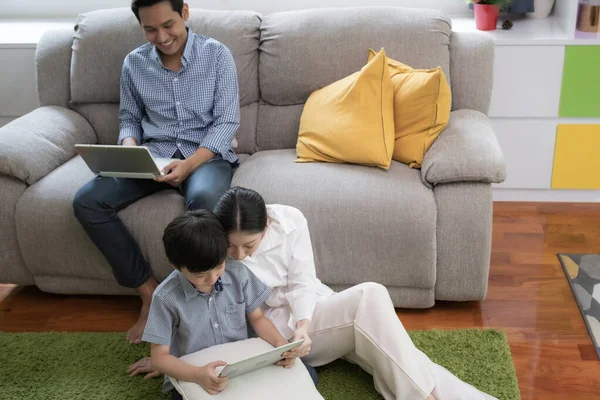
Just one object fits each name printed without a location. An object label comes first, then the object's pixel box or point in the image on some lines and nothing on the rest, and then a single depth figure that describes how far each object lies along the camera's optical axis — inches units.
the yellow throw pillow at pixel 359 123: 104.1
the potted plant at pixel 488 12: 126.3
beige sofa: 96.7
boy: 71.1
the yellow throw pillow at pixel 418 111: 103.5
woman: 78.2
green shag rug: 88.0
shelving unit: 122.6
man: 98.0
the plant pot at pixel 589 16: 123.2
